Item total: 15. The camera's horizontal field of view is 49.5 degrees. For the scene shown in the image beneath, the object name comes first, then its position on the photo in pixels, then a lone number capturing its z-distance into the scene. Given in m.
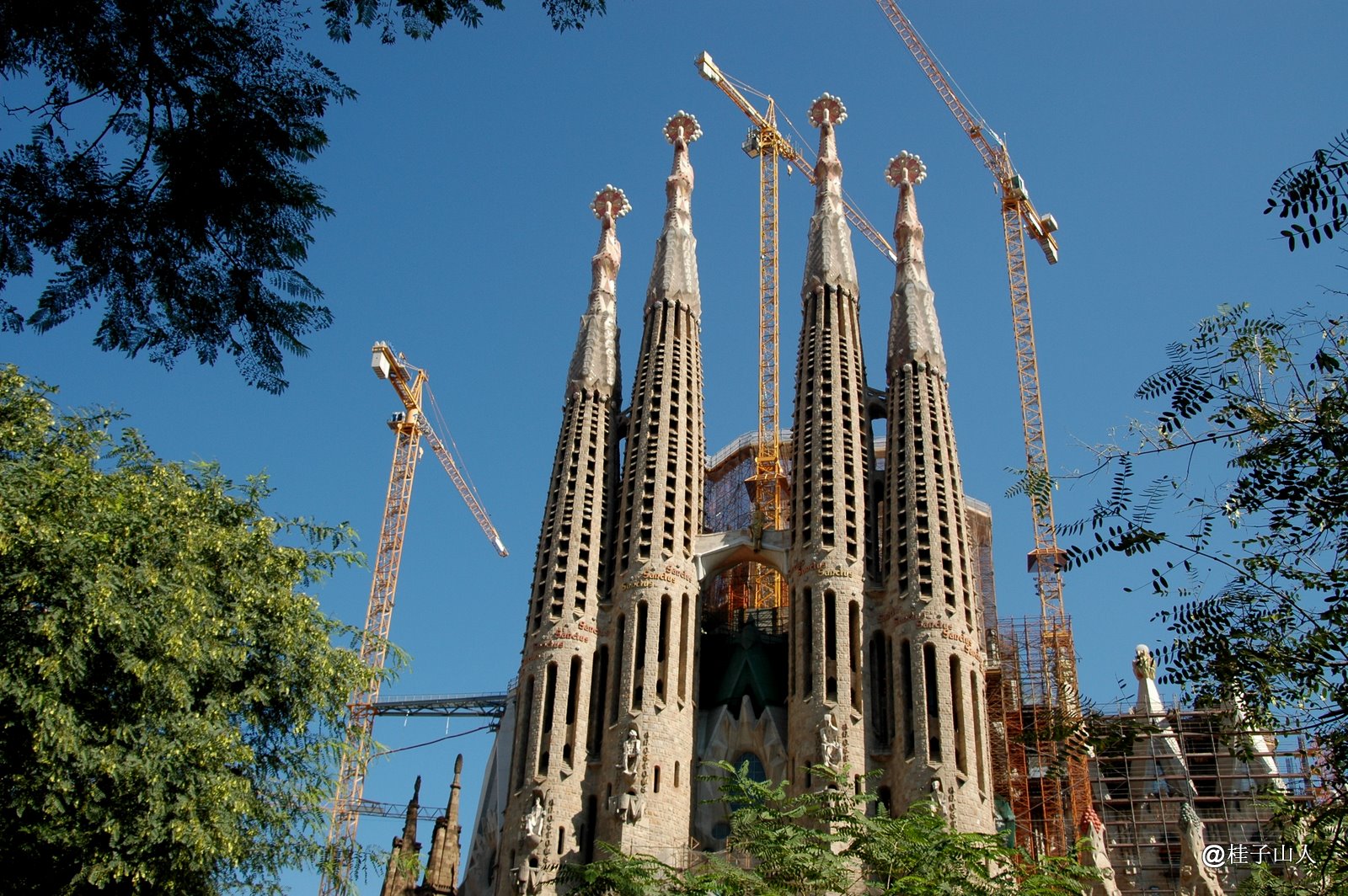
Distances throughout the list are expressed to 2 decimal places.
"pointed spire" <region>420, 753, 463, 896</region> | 45.44
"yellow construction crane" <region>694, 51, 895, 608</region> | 53.00
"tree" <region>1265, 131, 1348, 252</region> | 7.99
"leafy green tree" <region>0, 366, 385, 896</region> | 16.20
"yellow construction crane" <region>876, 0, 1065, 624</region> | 50.47
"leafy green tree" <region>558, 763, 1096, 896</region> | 20.36
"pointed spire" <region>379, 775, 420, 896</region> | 43.81
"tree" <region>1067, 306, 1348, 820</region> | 8.86
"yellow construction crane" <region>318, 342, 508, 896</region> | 56.22
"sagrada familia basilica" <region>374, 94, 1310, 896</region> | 35.09
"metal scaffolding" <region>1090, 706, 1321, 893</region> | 44.38
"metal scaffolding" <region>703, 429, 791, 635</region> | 46.12
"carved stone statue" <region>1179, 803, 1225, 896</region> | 37.41
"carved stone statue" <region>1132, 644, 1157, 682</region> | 43.09
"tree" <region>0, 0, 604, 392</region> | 8.12
